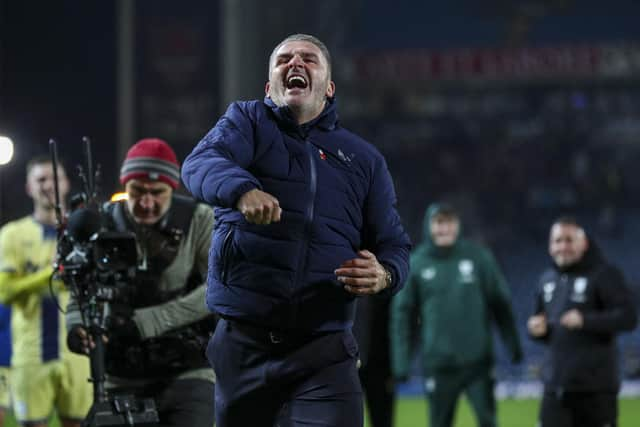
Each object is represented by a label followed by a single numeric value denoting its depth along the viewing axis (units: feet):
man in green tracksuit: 55.42
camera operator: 31.40
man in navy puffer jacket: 23.18
